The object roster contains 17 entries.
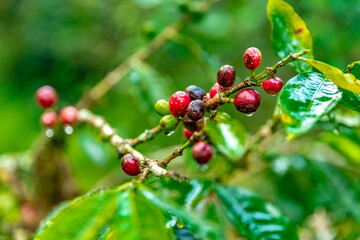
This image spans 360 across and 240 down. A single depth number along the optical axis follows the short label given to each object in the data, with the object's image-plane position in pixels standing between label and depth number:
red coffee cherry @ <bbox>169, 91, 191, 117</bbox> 0.48
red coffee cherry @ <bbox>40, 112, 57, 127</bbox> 0.63
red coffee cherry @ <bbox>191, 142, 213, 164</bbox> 0.51
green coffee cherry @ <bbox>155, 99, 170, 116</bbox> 0.50
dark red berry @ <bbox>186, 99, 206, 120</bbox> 0.46
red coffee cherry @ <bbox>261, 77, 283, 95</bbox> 0.46
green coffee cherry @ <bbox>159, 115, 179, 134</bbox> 0.48
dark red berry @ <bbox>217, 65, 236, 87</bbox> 0.47
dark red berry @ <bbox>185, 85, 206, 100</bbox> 0.48
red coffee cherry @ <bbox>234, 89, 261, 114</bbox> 0.46
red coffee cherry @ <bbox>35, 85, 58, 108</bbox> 0.65
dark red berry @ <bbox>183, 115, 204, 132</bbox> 0.47
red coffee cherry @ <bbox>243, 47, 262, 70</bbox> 0.47
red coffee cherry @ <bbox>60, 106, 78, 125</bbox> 0.63
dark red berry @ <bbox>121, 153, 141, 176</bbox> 0.47
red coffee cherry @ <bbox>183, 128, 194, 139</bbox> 0.53
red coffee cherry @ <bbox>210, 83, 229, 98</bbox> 0.48
